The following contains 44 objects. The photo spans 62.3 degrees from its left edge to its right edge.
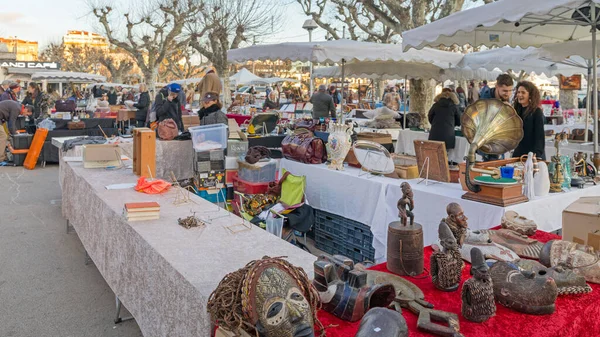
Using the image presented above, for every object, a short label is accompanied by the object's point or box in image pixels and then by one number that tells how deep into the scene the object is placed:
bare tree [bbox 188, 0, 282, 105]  22.66
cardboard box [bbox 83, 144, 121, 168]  5.43
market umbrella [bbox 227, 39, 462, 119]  6.59
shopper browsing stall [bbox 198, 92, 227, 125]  6.49
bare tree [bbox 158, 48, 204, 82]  43.10
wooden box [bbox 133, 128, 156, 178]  4.83
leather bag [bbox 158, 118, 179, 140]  6.29
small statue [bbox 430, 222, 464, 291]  2.02
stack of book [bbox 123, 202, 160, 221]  3.19
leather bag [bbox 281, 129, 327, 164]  5.40
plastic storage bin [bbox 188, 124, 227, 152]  5.82
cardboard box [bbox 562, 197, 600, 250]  2.48
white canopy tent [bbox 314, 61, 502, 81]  9.11
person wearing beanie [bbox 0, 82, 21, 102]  12.87
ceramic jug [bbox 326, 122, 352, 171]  4.99
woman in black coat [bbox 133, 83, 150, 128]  12.79
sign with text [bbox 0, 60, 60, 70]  36.91
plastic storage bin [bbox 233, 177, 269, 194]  5.31
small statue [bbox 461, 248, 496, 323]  1.73
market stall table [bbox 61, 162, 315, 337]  2.26
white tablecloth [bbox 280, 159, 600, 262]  3.52
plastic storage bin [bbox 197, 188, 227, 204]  5.70
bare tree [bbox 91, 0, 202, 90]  23.48
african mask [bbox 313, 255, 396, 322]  1.78
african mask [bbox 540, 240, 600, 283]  2.13
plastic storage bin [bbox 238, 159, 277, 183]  5.36
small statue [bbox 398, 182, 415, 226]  2.29
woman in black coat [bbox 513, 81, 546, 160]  4.41
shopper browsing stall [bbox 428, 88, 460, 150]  6.82
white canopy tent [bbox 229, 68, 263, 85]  21.30
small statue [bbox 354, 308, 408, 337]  1.47
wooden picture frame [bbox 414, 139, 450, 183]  4.20
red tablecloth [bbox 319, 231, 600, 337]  1.72
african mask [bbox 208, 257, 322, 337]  1.58
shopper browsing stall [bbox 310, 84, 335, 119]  10.64
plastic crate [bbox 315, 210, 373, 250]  4.55
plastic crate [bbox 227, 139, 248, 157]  5.78
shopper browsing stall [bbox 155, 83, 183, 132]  7.13
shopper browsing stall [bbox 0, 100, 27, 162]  11.14
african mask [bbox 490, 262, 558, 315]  1.81
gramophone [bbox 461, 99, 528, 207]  3.35
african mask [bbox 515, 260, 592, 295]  1.99
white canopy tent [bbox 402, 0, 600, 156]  3.85
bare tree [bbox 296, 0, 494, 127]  12.27
